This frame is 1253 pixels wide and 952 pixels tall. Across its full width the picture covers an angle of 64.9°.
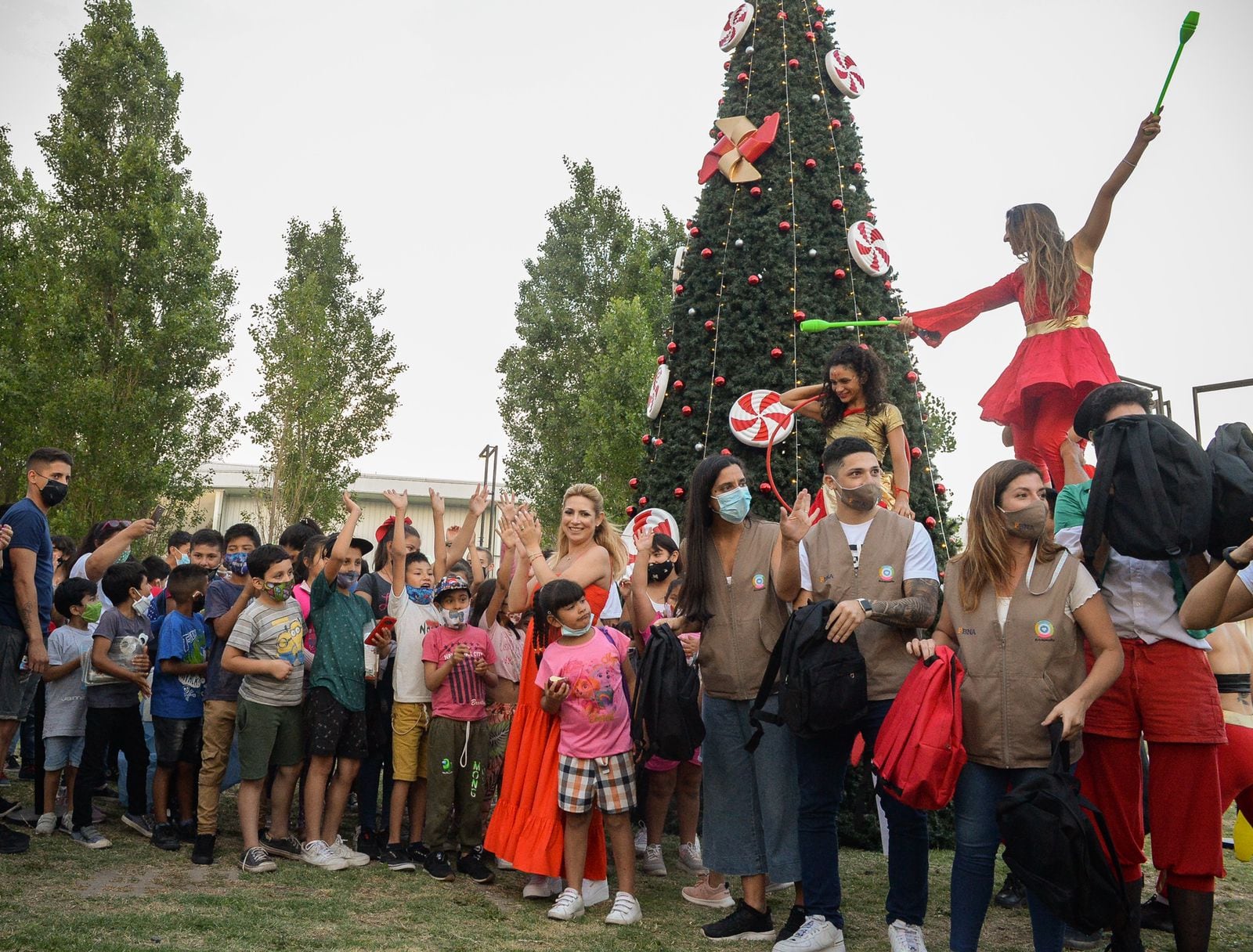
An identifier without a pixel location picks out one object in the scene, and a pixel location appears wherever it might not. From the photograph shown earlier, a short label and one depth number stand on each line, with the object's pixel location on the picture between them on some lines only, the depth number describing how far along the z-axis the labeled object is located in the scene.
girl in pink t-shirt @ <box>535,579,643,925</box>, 4.52
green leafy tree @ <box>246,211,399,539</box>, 25.41
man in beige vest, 3.70
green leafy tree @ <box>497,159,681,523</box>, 27.19
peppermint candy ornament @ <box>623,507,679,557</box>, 7.00
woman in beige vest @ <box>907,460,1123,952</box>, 3.29
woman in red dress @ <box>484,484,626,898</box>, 4.66
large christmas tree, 7.11
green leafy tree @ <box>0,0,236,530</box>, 17.41
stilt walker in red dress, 4.98
